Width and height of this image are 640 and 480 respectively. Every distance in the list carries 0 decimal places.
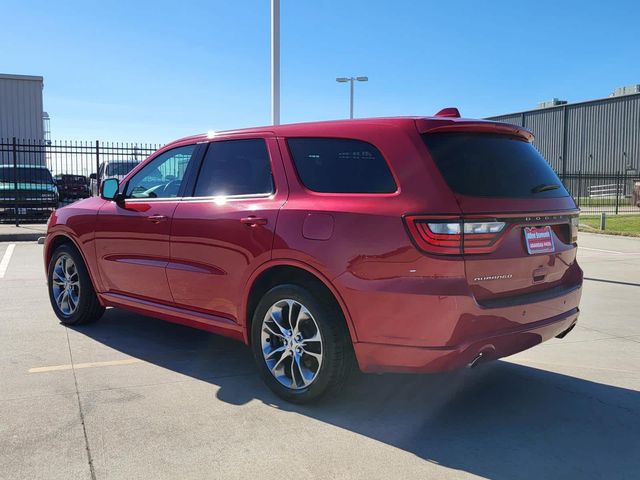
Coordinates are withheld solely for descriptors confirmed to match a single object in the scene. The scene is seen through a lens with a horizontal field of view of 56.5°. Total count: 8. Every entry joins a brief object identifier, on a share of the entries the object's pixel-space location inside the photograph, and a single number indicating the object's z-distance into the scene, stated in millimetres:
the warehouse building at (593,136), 45312
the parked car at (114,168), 19312
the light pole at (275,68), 11859
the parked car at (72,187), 25188
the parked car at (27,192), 16938
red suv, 3295
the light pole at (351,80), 35912
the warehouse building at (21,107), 29375
